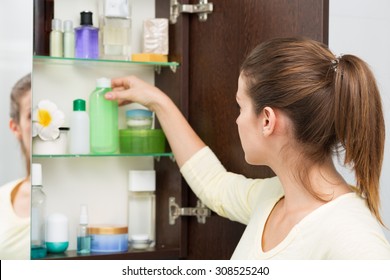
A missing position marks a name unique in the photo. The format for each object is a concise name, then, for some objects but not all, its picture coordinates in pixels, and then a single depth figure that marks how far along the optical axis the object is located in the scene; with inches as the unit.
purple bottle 93.0
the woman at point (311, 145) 75.8
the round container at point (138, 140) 94.3
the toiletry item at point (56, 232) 92.4
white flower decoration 90.7
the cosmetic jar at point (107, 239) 93.9
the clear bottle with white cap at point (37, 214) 90.8
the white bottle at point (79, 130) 92.9
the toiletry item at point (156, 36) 96.1
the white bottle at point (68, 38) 92.7
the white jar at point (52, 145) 91.0
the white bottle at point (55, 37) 92.1
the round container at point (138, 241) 96.1
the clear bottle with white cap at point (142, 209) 96.3
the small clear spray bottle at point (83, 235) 94.2
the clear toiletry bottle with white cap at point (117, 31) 93.9
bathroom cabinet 91.0
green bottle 93.2
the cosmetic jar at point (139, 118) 94.7
